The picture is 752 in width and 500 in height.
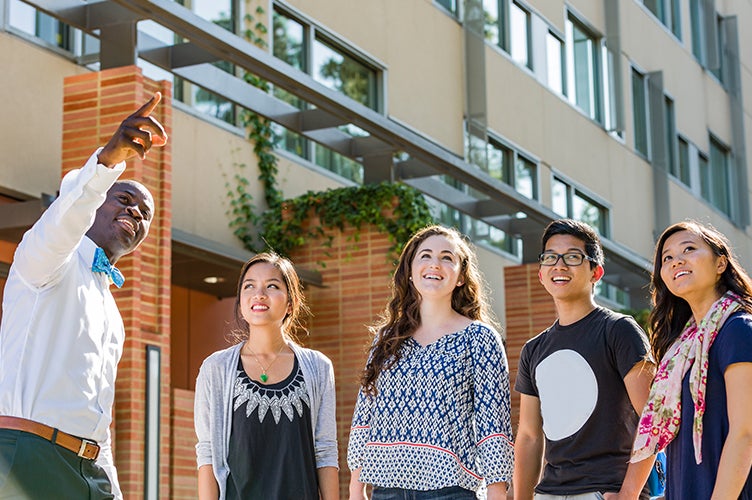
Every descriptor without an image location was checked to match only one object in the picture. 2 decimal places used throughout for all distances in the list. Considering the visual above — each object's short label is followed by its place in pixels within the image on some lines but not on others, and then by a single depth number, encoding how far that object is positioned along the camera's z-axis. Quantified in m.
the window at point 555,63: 22.14
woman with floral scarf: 4.55
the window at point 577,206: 21.73
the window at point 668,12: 26.52
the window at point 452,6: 19.14
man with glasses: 5.34
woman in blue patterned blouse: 5.27
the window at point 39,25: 11.19
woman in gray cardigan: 5.69
